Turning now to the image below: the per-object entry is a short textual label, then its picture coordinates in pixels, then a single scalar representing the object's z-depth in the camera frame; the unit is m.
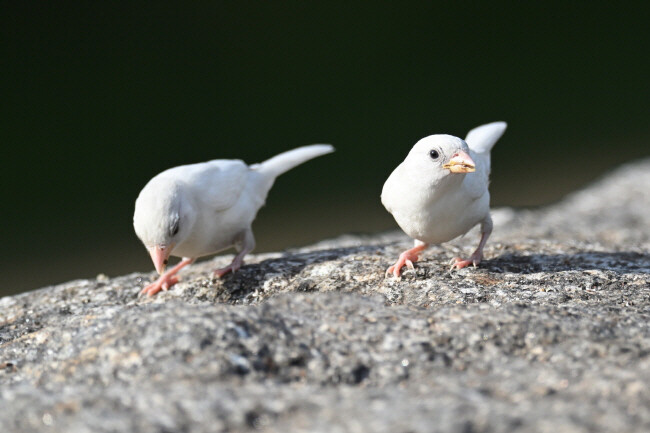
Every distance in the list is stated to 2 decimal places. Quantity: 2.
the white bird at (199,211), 8.09
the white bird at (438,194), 7.43
